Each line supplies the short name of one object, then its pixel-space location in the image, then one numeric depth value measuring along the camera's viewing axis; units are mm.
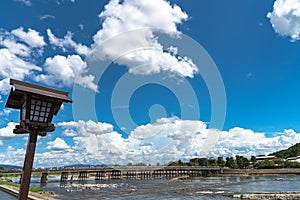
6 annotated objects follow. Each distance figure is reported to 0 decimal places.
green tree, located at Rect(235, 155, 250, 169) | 93825
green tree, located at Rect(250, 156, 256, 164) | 103588
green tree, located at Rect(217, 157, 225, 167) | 100125
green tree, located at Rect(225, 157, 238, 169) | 94588
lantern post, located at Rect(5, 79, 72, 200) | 6188
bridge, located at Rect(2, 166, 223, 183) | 59709
